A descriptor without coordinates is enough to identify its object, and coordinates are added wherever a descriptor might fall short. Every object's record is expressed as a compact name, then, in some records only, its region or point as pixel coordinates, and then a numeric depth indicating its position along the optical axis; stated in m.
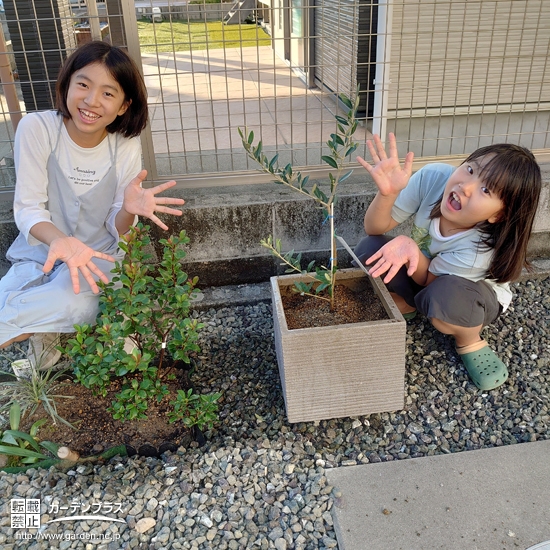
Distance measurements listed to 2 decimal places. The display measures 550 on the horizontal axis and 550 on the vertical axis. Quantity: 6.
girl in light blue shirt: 2.23
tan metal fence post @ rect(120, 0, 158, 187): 2.75
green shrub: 2.00
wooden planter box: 2.11
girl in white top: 2.24
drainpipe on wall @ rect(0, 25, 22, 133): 2.91
